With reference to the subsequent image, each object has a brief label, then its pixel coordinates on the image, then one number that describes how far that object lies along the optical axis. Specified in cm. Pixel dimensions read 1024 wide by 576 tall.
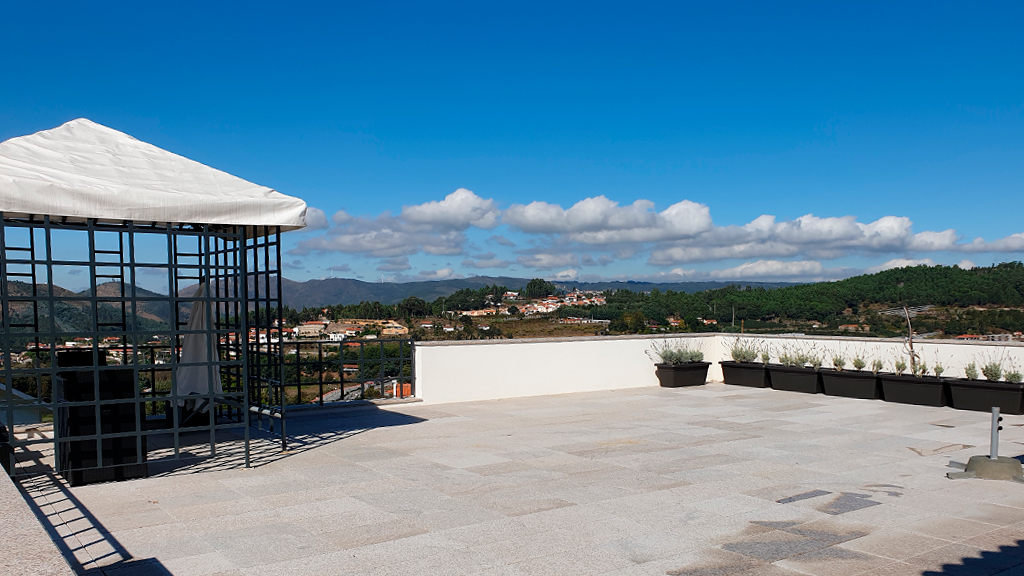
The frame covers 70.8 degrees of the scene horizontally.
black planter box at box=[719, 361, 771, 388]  1245
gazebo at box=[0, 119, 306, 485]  562
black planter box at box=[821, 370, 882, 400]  1082
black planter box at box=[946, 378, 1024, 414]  937
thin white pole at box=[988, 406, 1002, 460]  601
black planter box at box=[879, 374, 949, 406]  1006
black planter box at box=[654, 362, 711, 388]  1257
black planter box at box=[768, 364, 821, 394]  1156
